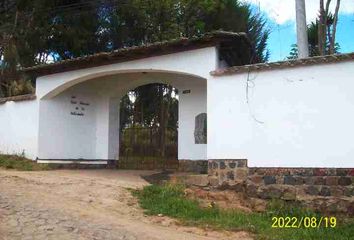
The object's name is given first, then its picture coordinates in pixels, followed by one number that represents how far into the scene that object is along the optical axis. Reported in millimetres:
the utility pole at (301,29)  12844
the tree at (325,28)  16281
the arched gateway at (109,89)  11836
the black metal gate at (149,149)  15953
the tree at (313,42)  18469
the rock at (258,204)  9984
